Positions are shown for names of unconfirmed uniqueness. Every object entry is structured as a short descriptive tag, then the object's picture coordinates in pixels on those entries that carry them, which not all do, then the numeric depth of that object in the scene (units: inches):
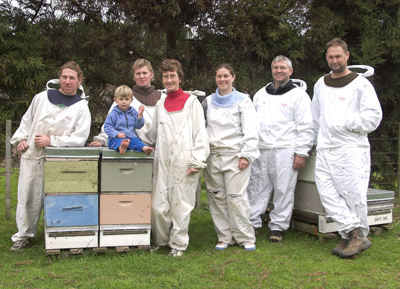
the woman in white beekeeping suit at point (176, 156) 151.6
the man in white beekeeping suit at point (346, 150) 153.5
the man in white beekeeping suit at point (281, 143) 174.4
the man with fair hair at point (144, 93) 173.5
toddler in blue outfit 147.7
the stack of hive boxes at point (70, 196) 143.3
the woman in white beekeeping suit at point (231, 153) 159.0
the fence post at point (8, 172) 218.5
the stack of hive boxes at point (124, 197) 147.3
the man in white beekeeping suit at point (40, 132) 158.7
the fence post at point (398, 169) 274.1
